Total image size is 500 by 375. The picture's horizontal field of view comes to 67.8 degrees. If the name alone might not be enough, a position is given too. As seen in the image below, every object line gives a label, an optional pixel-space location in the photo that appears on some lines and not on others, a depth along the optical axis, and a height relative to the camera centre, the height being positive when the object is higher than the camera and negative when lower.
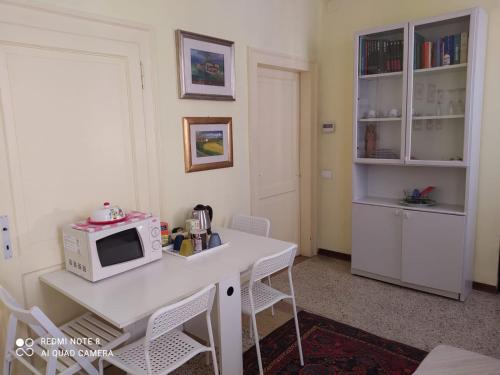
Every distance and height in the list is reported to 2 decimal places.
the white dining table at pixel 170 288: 1.68 -0.73
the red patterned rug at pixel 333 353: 2.34 -1.45
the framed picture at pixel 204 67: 2.66 +0.54
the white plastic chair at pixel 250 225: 2.89 -0.70
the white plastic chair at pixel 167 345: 1.58 -1.01
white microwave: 1.91 -0.56
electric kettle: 2.58 -0.53
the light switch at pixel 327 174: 4.13 -0.43
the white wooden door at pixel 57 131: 1.91 +0.06
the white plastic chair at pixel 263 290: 2.08 -1.00
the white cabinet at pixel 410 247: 3.12 -1.02
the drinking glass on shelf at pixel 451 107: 3.13 +0.20
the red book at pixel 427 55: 3.16 +0.65
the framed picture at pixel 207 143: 2.77 -0.03
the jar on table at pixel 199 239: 2.36 -0.63
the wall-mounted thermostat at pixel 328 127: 4.02 +0.09
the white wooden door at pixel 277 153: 3.59 -0.16
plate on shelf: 3.33 -0.63
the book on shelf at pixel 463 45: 2.96 +0.68
